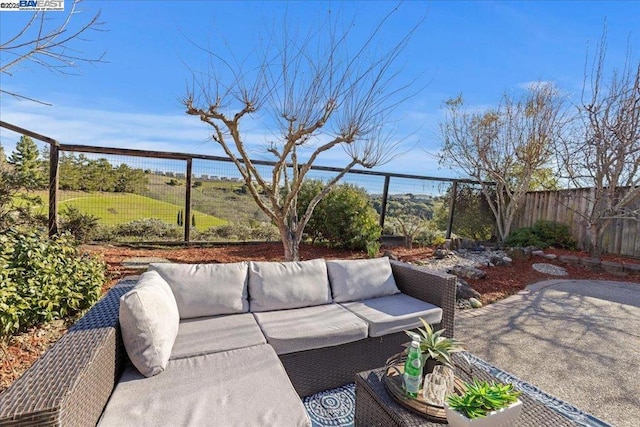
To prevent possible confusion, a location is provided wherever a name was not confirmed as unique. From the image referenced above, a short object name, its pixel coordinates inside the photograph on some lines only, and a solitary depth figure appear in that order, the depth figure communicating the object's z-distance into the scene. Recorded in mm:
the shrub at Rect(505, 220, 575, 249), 7165
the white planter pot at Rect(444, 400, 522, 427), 1154
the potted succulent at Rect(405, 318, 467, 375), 1458
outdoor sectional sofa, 1231
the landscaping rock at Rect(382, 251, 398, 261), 5518
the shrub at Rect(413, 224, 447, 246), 7242
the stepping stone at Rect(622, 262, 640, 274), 5613
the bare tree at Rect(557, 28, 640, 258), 5730
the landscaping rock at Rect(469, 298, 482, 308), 3748
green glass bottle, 1436
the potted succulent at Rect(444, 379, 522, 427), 1166
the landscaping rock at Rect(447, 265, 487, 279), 4730
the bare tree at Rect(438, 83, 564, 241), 7133
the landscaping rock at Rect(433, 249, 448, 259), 6014
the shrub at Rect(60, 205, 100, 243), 5230
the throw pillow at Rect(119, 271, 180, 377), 1571
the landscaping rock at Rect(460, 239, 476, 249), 7230
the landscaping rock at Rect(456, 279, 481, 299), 3925
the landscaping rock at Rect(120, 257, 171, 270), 4387
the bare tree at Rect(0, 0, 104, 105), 1959
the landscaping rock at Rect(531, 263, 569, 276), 5480
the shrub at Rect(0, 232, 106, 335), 2197
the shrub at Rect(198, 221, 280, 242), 6219
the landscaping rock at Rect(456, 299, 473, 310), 3713
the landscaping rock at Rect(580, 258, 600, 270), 5871
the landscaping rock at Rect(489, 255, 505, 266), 5773
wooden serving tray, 1345
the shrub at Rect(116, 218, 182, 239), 5684
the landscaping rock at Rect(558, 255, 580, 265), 6018
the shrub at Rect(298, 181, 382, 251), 5973
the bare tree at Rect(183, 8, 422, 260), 3805
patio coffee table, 1316
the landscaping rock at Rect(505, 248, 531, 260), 6205
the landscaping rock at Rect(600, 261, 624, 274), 5684
